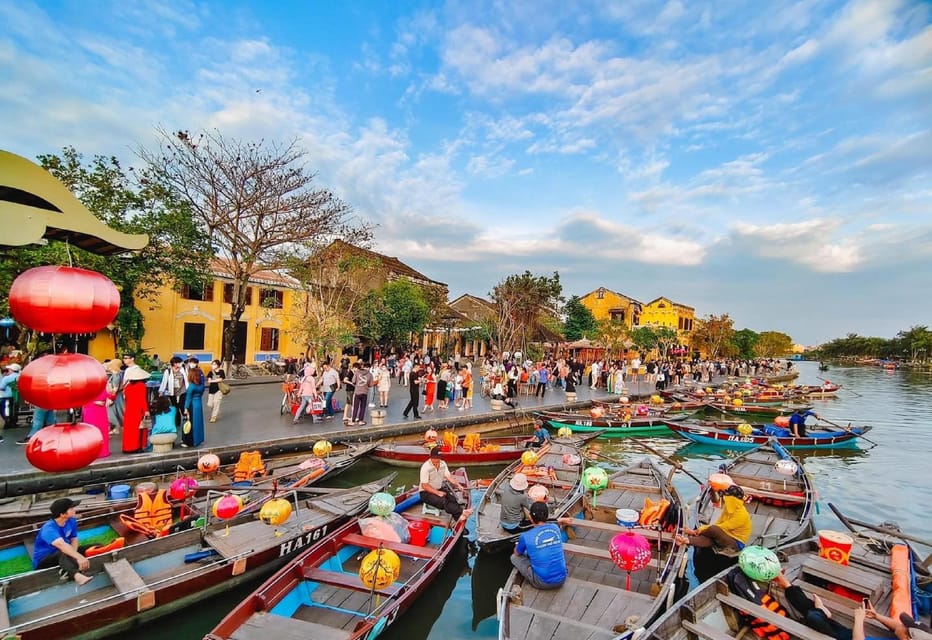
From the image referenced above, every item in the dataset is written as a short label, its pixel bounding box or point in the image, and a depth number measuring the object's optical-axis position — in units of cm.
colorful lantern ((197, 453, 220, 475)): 851
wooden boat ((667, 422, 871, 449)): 1602
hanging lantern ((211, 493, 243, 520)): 639
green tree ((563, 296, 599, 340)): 4931
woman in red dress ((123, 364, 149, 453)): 974
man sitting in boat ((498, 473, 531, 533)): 724
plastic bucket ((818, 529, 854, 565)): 568
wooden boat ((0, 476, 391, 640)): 486
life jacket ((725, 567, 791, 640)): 460
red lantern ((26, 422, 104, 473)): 413
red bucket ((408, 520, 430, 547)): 720
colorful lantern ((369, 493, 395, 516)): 643
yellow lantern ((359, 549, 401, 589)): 506
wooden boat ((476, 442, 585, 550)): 724
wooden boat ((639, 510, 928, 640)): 446
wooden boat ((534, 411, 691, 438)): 1736
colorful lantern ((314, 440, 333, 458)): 1019
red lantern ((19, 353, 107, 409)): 402
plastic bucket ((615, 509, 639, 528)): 647
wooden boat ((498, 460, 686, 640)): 470
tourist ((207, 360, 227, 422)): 1282
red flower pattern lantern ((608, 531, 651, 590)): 517
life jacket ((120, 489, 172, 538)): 686
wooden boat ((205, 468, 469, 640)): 465
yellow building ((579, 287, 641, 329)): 5962
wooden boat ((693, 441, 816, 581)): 675
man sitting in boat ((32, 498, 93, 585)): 536
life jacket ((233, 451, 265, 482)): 938
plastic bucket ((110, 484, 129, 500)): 803
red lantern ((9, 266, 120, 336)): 393
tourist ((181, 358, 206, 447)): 1055
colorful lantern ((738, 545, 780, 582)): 474
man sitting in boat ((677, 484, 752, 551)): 614
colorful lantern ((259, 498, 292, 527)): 617
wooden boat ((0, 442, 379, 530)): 731
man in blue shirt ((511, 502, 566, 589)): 545
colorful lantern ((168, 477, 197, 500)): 795
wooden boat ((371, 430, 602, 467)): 1239
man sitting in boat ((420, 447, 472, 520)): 769
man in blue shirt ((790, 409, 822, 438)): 1612
